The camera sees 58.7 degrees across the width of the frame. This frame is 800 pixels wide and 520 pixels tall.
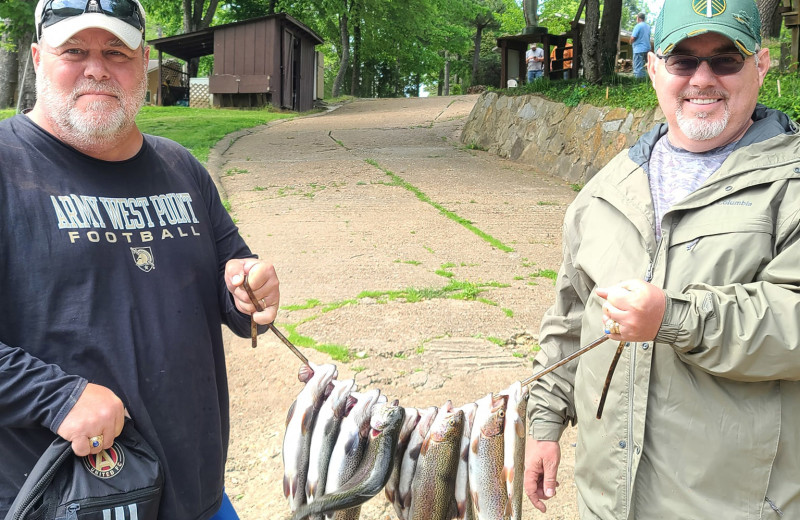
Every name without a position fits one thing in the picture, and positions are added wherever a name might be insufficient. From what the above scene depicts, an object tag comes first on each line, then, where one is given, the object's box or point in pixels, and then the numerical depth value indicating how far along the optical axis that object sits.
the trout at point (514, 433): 2.31
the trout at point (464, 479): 2.39
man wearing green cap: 1.93
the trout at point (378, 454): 2.23
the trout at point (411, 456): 2.42
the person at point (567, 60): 15.11
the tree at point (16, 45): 11.34
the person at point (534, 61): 17.94
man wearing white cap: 1.94
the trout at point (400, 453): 2.45
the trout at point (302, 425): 2.37
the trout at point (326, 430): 2.35
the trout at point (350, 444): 2.35
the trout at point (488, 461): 2.32
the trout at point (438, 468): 2.35
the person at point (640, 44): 16.65
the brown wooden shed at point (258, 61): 24.05
